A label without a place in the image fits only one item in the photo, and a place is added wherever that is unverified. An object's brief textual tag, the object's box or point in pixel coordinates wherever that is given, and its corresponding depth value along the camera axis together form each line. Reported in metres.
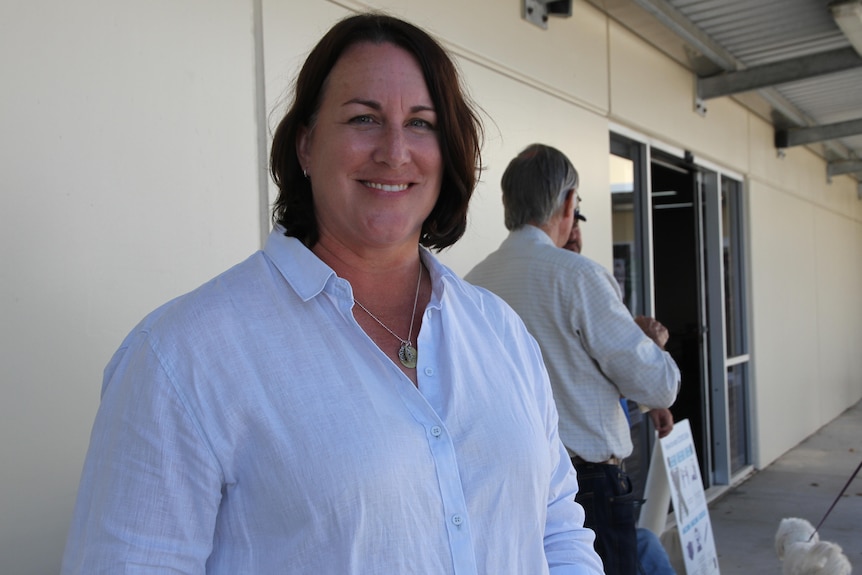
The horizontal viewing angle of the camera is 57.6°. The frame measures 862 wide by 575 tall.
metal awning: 4.74
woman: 1.01
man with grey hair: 2.38
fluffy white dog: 2.40
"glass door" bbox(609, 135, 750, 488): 6.60
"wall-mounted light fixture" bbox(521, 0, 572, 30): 3.82
